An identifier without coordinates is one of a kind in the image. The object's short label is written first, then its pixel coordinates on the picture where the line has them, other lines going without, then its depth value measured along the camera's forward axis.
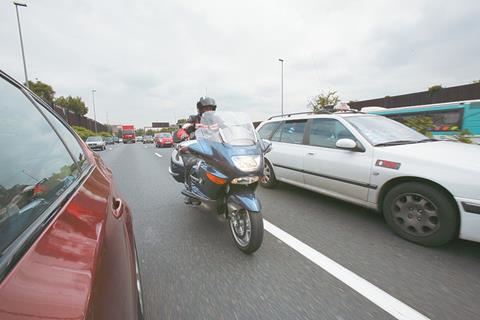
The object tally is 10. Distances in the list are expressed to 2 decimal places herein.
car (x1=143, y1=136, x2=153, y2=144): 41.80
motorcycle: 2.50
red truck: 43.81
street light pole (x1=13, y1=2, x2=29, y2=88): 14.62
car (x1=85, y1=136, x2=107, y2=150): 21.36
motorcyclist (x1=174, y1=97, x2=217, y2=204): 3.94
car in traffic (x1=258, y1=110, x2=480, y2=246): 2.41
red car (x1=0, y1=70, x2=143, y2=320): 0.58
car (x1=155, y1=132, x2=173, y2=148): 22.31
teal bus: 9.77
